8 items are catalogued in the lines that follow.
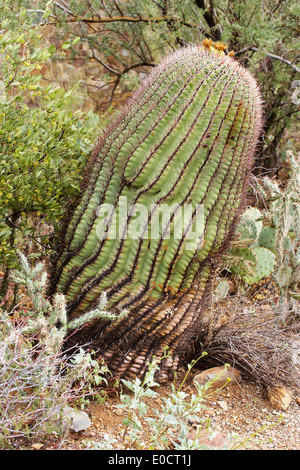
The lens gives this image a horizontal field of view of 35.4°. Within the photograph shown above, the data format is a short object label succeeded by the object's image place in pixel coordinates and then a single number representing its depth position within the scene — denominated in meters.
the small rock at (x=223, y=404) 2.29
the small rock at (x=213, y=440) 1.86
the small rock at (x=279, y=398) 2.35
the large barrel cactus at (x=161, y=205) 2.06
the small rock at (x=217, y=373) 2.41
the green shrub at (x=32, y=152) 2.29
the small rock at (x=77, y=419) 1.86
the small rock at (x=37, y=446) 1.73
